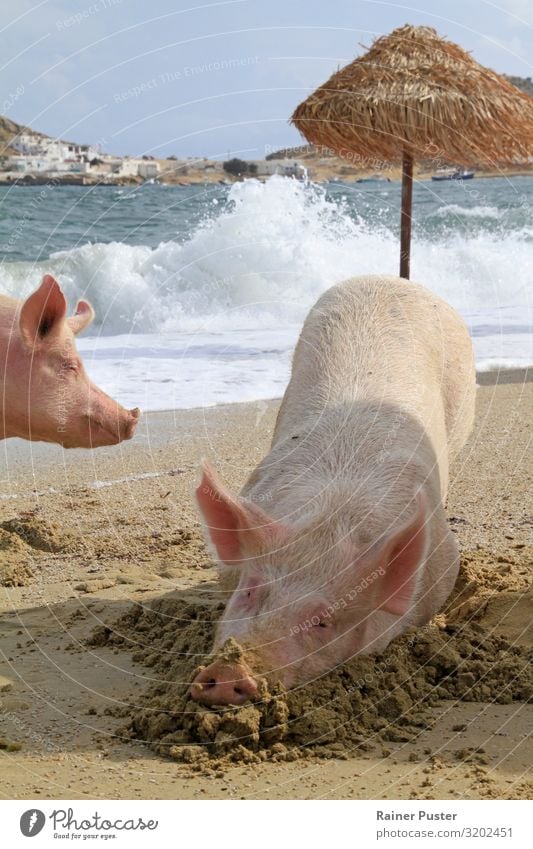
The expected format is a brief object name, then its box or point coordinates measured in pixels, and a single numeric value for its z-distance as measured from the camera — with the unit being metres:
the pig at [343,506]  4.67
